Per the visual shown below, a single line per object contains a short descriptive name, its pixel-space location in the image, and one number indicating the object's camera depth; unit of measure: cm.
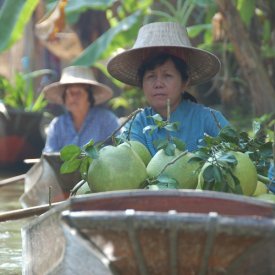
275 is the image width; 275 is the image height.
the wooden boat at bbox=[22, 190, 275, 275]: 354
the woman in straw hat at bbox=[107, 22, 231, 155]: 724
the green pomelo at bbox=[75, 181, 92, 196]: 544
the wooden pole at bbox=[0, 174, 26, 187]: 1124
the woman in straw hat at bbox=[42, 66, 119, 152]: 1247
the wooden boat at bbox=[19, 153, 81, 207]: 1085
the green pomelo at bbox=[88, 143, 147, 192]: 500
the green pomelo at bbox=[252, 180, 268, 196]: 530
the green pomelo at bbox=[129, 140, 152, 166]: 554
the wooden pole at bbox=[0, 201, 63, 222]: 628
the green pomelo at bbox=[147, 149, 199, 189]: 501
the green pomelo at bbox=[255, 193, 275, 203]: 500
